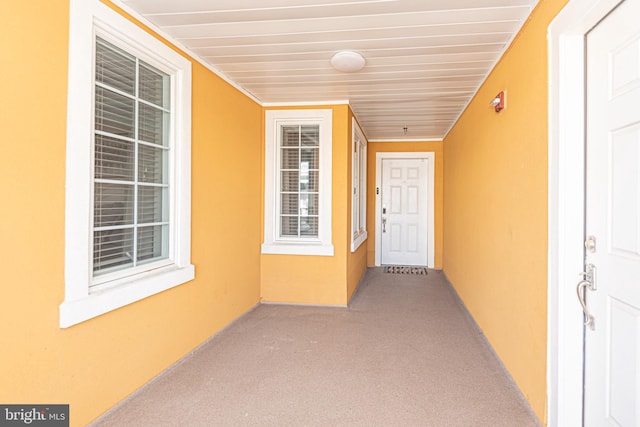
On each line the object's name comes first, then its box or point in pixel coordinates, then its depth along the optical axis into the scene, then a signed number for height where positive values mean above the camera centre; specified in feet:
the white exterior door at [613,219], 4.15 -0.05
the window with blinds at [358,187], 14.15 +1.26
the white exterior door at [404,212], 19.69 +0.08
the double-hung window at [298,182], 12.62 +1.13
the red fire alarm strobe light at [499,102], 7.79 +2.57
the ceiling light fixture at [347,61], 8.34 +3.76
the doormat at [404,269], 18.58 -3.08
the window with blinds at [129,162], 6.18 +0.97
